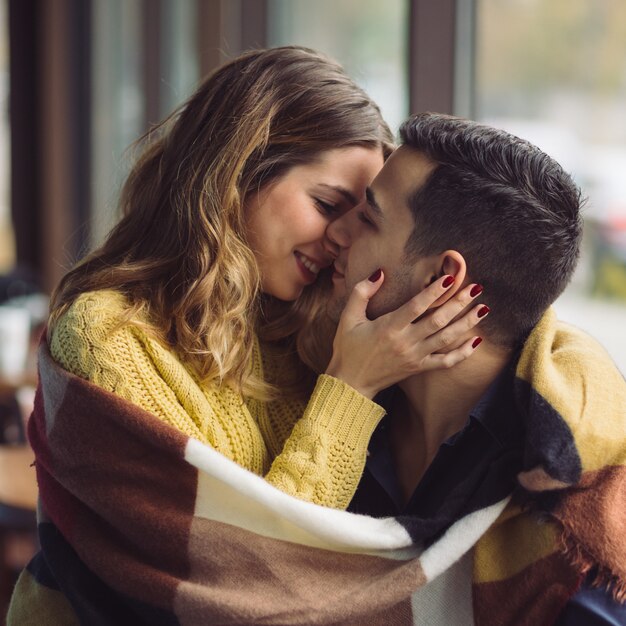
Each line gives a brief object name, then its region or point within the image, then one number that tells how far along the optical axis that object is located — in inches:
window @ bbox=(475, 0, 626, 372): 78.1
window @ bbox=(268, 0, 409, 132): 98.0
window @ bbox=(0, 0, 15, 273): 197.5
